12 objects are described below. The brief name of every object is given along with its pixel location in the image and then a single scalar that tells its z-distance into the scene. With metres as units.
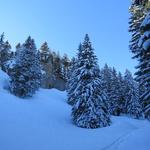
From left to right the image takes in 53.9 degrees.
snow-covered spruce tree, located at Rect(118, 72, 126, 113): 33.03
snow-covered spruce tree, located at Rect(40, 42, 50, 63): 43.42
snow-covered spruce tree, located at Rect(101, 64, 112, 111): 32.85
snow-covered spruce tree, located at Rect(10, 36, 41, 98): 22.39
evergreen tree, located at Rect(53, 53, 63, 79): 43.50
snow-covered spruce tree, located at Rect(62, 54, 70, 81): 44.31
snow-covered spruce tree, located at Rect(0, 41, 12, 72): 39.30
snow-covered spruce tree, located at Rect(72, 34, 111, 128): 16.99
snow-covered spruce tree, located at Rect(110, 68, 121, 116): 32.31
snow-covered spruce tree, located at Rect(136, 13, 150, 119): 7.17
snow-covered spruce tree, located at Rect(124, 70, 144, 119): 31.88
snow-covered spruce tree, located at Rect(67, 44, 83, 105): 18.45
